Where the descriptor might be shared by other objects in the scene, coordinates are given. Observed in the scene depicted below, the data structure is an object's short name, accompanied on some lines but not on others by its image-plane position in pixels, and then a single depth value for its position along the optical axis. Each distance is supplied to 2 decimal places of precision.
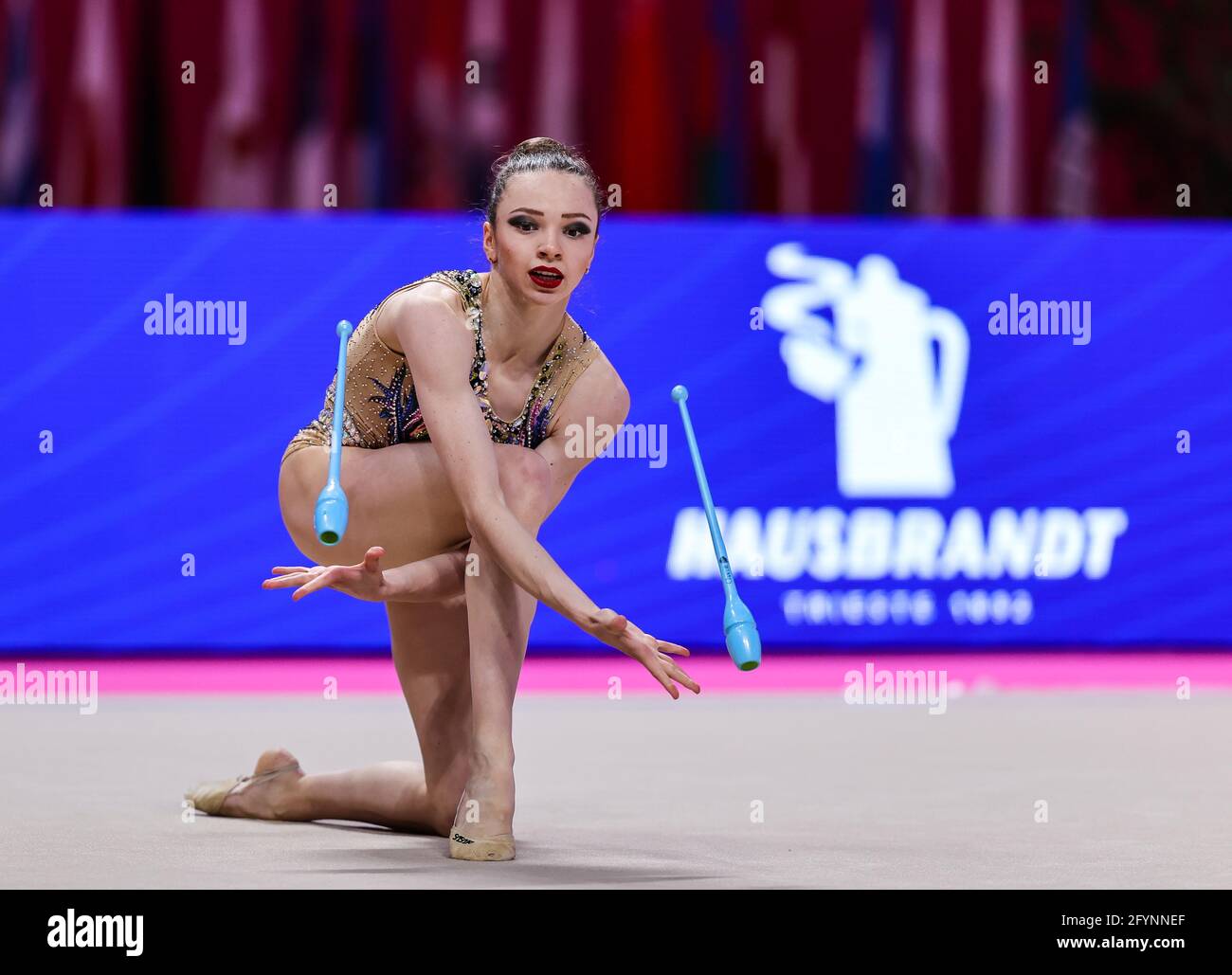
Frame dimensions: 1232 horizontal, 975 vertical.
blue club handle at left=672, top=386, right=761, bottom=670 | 4.72
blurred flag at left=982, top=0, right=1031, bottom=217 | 15.34
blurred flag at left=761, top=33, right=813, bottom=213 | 15.19
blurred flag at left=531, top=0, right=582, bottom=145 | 15.04
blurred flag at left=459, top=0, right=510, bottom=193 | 14.95
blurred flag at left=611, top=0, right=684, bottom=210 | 14.84
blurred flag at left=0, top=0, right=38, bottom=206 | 14.20
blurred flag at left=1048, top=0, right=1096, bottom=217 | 15.23
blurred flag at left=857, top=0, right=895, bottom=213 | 15.18
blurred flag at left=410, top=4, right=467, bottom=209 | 14.74
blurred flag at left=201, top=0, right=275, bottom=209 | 14.56
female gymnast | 5.06
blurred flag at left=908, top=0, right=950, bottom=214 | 15.27
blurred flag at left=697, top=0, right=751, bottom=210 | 14.89
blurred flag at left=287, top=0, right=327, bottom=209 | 14.68
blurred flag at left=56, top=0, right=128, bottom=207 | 14.39
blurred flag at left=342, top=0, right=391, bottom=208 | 14.77
